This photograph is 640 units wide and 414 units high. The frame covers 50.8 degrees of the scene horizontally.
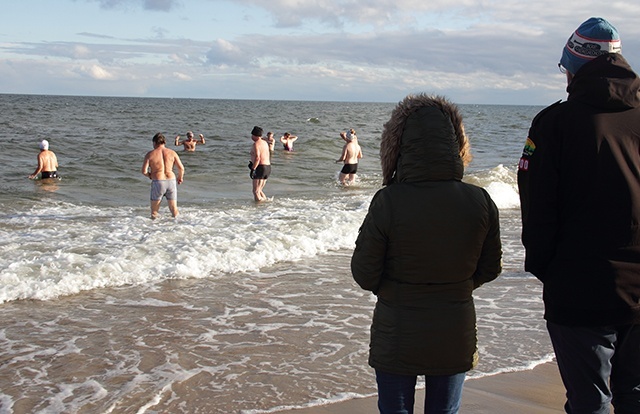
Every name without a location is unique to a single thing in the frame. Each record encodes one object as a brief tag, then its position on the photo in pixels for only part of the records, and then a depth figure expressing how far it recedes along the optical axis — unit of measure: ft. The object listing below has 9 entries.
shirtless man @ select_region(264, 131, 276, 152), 76.09
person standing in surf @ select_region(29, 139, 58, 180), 54.75
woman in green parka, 8.16
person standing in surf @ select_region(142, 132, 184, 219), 38.91
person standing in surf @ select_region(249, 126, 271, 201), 50.37
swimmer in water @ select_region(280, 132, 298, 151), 87.88
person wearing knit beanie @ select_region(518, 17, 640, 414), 7.67
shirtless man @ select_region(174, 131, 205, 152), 73.87
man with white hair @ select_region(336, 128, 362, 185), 59.31
